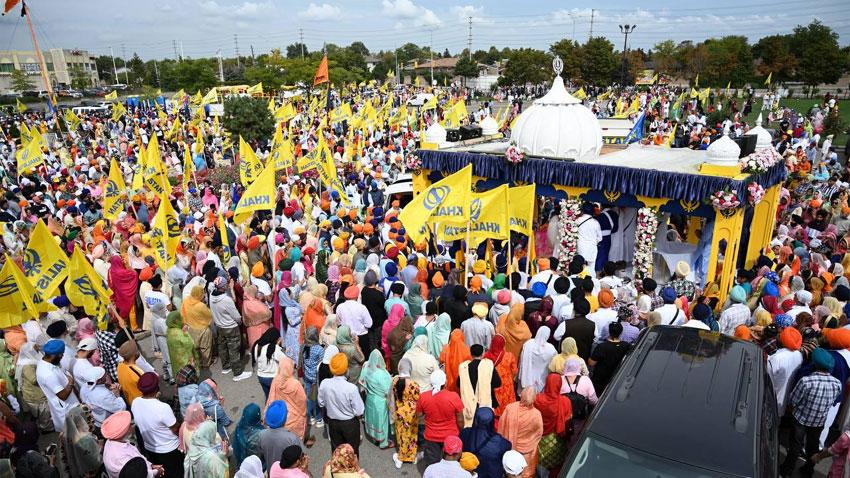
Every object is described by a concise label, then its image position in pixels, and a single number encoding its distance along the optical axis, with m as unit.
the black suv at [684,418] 3.79
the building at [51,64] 98.39
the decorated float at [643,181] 9.42
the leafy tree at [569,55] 54.25
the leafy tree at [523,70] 57.62
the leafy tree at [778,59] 50.91
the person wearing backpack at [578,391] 5.28
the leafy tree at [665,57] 66.38
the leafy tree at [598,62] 53.06
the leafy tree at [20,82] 73.75
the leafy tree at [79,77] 89.31
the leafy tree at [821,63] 43.44
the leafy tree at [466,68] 73.00
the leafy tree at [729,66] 53.16
